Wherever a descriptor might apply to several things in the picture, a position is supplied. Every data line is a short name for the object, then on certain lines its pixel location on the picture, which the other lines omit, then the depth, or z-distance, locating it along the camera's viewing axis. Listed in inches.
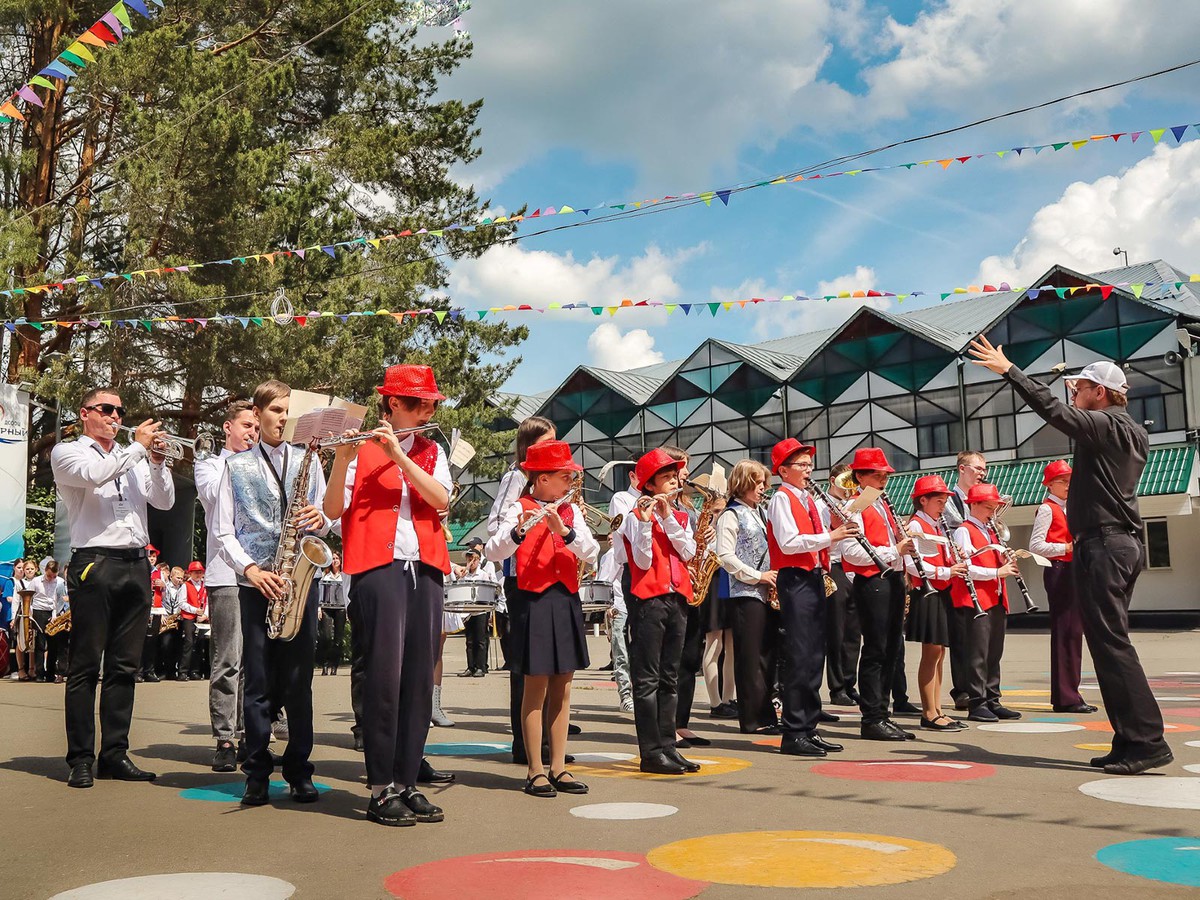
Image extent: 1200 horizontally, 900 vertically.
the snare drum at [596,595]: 376.8
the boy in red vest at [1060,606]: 360.8
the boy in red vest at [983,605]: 347.3
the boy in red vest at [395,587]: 196.5
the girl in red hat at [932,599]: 333.4
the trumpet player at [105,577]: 239.6
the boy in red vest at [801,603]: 275.7
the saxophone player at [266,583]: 216.7
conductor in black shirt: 236.1
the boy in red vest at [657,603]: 248.7
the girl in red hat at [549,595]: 223.9
